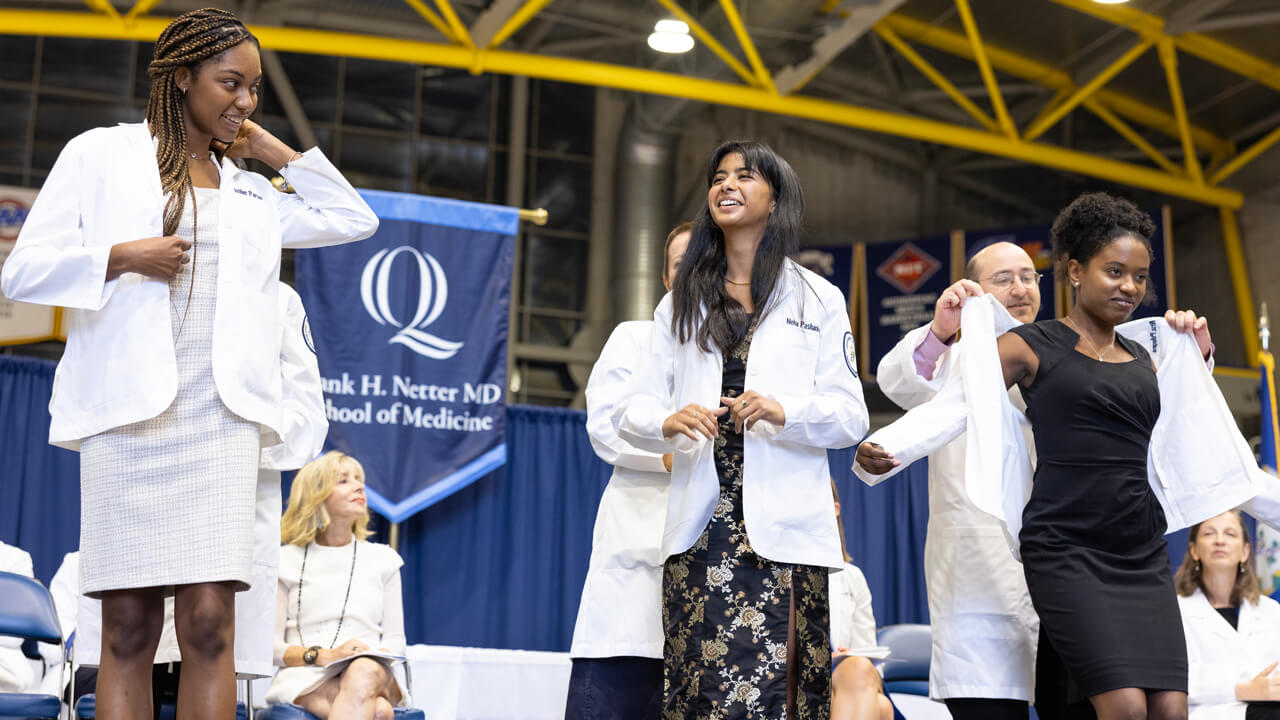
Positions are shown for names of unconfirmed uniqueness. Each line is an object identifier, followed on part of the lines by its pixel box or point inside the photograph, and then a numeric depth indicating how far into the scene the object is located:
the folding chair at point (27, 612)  3.65
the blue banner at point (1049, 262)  9.70
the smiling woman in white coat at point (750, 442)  2.19
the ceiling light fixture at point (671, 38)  8.99
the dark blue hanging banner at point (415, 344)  5.26
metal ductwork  10.78
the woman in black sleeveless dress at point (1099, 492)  2.35
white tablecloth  5.26
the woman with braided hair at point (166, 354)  1.98
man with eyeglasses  2.68
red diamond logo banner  10.32
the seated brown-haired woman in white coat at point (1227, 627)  3.84
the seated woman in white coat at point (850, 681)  3.74
